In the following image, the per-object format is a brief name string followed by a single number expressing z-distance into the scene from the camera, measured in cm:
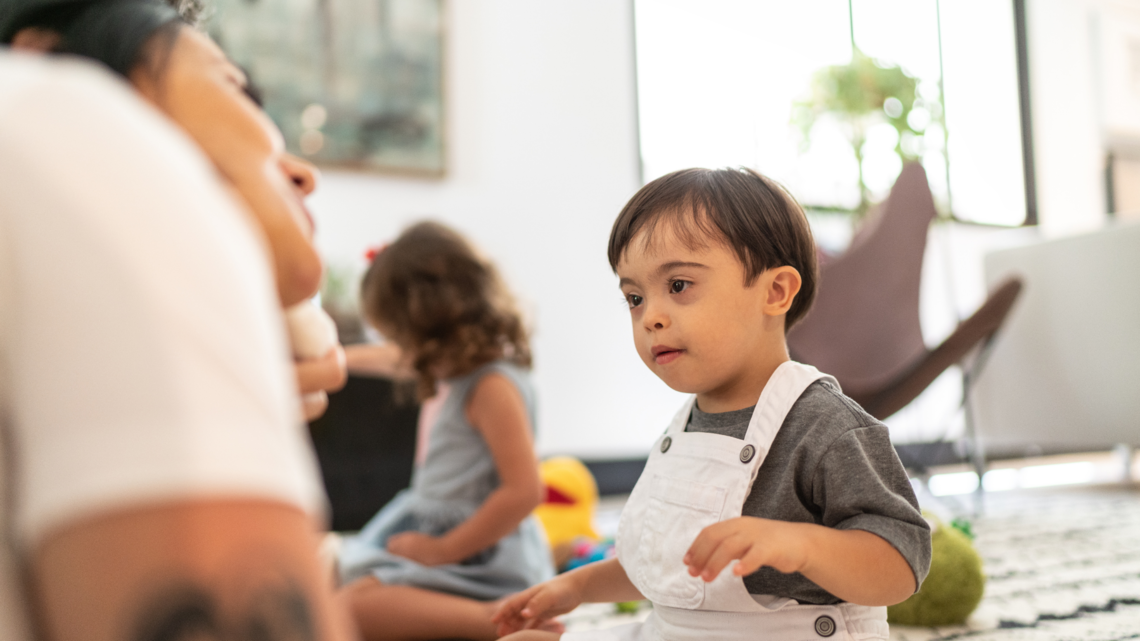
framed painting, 300
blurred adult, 22
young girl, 118
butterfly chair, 196
